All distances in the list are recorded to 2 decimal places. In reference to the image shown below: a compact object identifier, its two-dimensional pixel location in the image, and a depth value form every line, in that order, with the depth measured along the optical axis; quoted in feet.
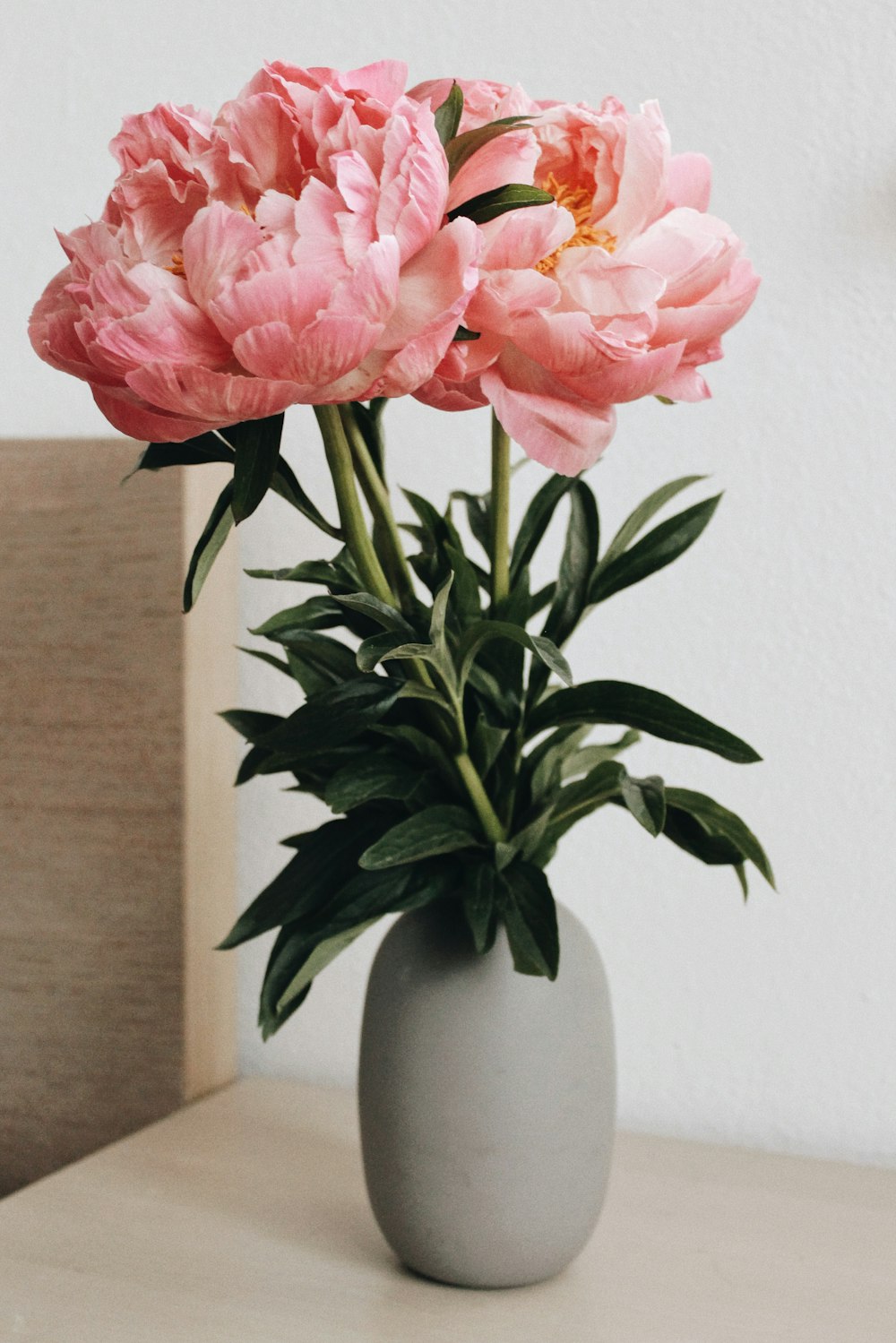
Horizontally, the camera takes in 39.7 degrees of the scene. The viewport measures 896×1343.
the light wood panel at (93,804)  2.67
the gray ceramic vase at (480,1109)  1.74
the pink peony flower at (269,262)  1.24
